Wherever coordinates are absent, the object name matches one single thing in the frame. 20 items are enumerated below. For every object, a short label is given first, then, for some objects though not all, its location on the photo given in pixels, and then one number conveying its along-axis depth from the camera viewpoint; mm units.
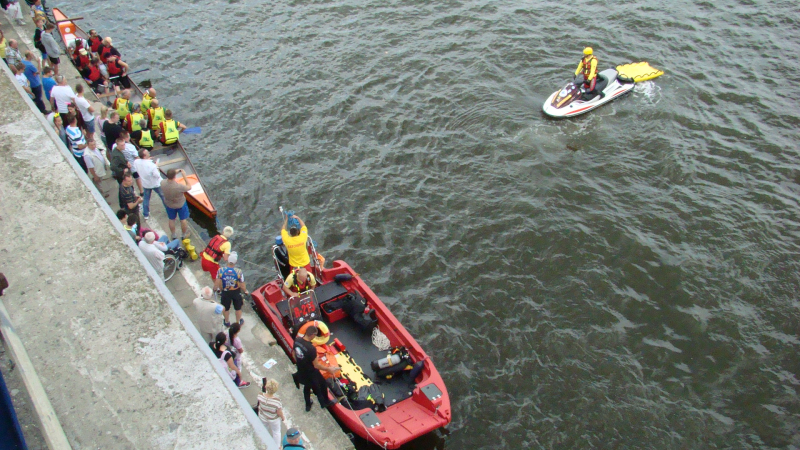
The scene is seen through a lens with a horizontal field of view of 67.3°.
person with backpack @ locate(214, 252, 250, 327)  11094
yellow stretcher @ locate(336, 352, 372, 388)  11365
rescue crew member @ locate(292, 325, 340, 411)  9633
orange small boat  15227
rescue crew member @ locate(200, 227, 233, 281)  11551
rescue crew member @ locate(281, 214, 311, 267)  12102
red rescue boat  10469
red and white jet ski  18781
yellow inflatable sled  20000
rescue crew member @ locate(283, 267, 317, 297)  11953
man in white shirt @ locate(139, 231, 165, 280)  10906
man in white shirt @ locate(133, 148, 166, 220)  12891
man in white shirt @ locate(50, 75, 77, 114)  14758
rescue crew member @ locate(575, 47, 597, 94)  18812
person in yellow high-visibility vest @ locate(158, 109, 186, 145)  16219
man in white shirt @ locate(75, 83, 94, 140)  15220
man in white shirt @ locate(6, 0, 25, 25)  21734
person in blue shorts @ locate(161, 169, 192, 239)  12758
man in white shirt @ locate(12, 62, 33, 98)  15262
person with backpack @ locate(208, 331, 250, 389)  9766
